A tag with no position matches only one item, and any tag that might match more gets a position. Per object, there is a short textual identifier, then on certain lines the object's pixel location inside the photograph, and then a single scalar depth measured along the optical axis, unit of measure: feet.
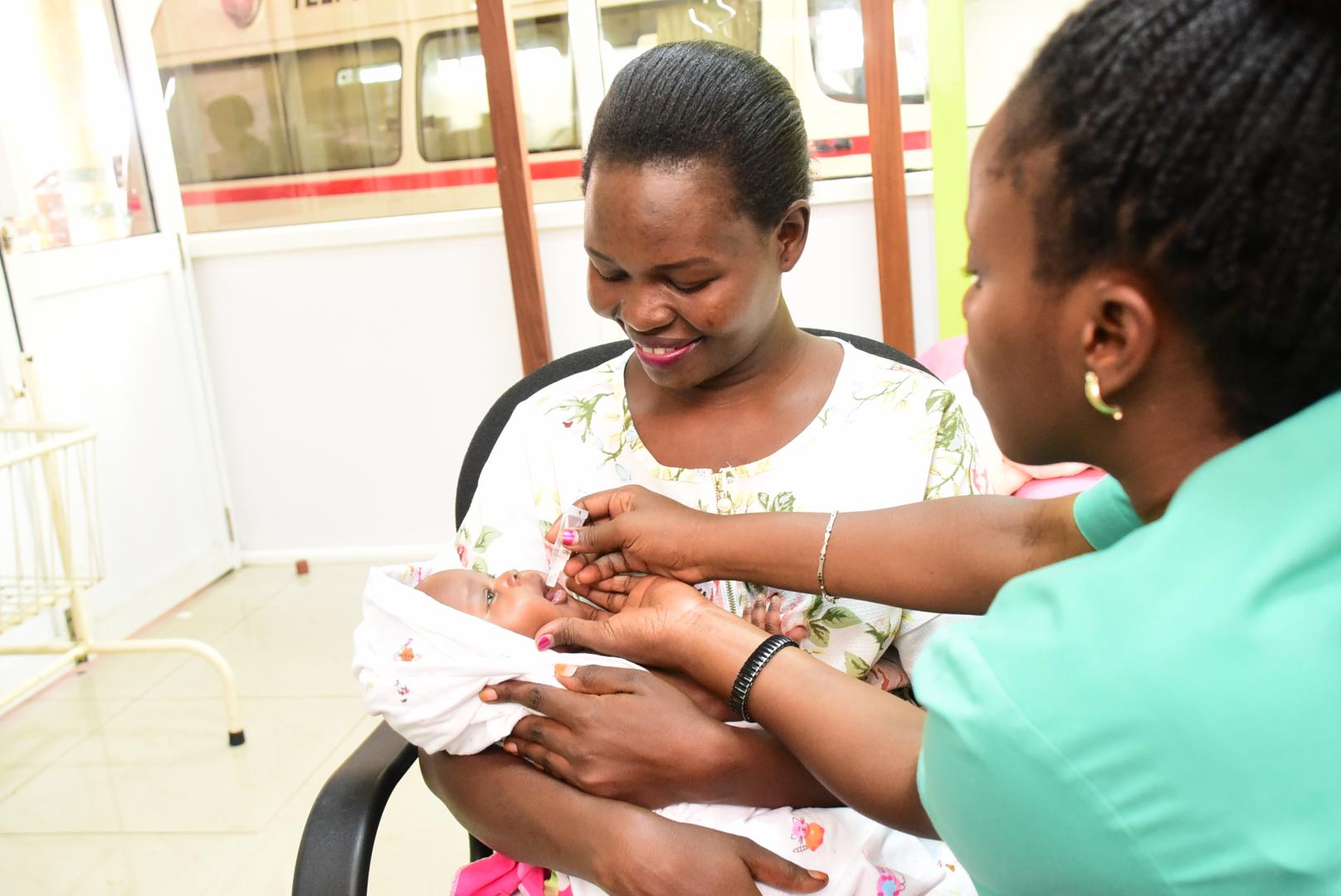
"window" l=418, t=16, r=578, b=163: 13.93
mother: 4.07
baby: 4.07
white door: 11.75
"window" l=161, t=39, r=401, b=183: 14.34
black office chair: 3.81
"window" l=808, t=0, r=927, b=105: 12.87
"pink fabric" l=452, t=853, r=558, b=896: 4.37
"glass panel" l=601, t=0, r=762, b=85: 13.48
